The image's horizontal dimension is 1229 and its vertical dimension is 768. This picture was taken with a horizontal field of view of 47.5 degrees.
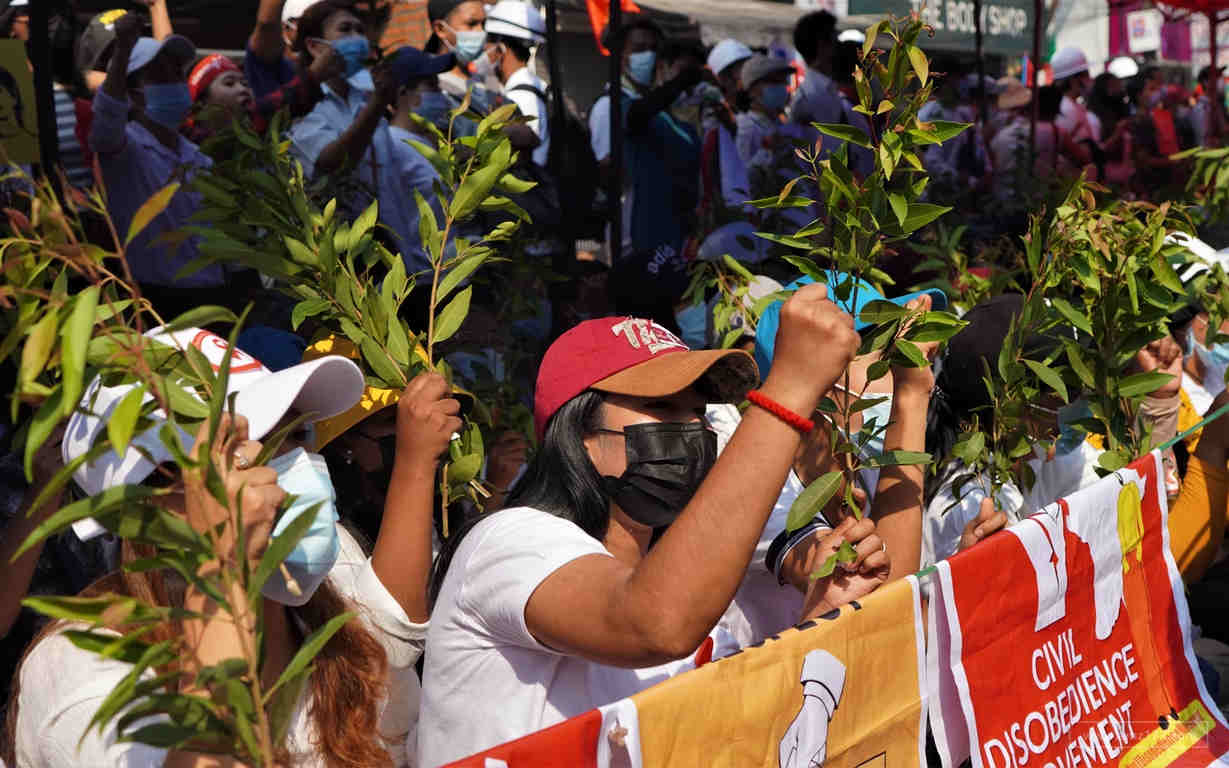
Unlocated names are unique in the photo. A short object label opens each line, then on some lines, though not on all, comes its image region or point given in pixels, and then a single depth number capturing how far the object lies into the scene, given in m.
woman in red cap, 1.84
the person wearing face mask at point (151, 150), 4.74
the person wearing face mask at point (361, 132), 5.10
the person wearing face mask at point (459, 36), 6.75
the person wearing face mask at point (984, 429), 3.16
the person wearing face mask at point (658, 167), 7.31
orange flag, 9.14
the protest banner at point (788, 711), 1.91
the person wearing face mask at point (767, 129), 6.85
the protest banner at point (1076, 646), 2.56
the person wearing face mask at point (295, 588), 1.71
